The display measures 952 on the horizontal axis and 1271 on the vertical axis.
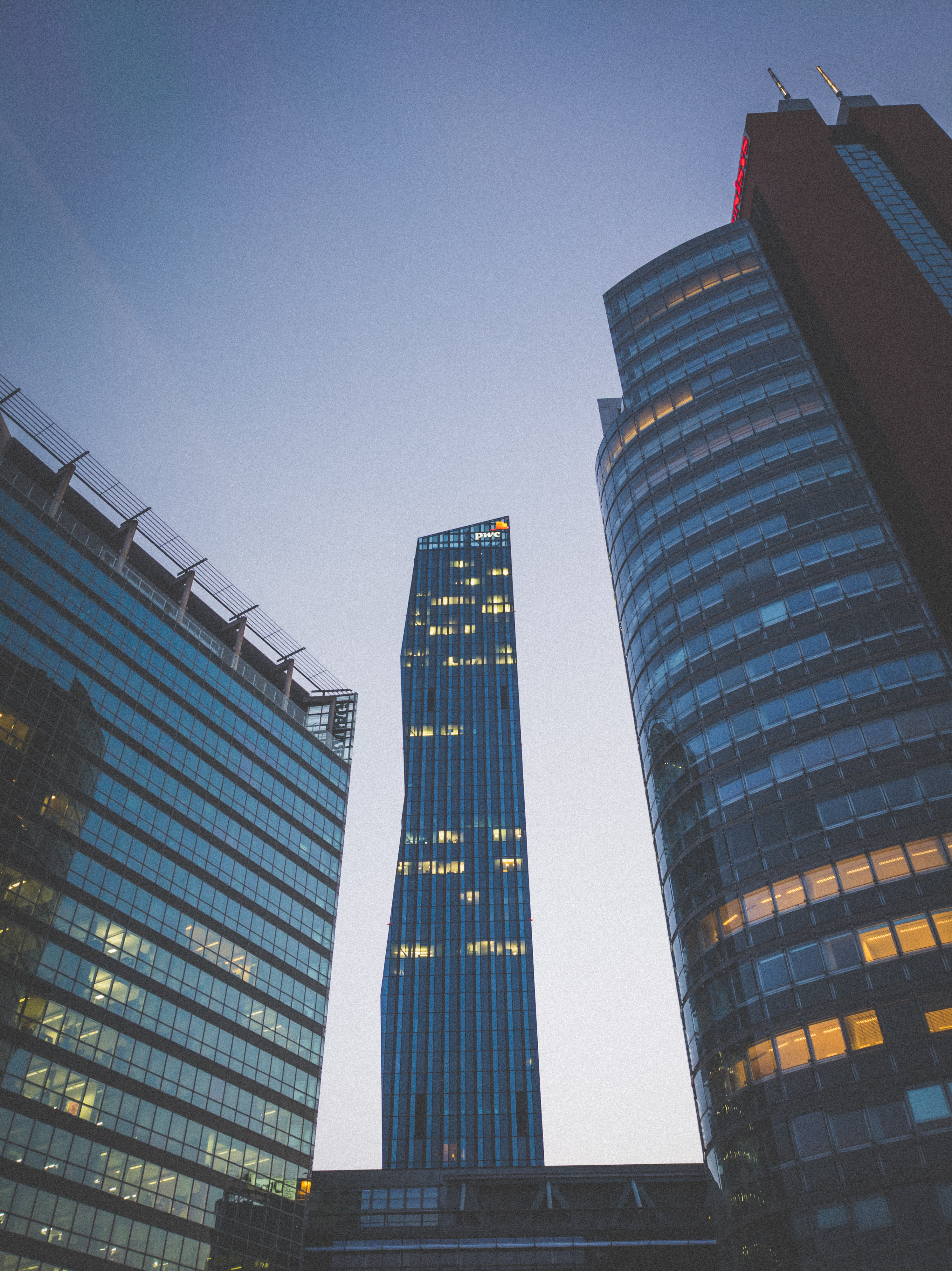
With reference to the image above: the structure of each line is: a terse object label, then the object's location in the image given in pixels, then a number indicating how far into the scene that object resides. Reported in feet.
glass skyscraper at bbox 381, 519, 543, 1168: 420.36
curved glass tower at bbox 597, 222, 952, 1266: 136.87
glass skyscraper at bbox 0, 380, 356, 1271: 179.42
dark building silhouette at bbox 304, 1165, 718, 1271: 236.43
